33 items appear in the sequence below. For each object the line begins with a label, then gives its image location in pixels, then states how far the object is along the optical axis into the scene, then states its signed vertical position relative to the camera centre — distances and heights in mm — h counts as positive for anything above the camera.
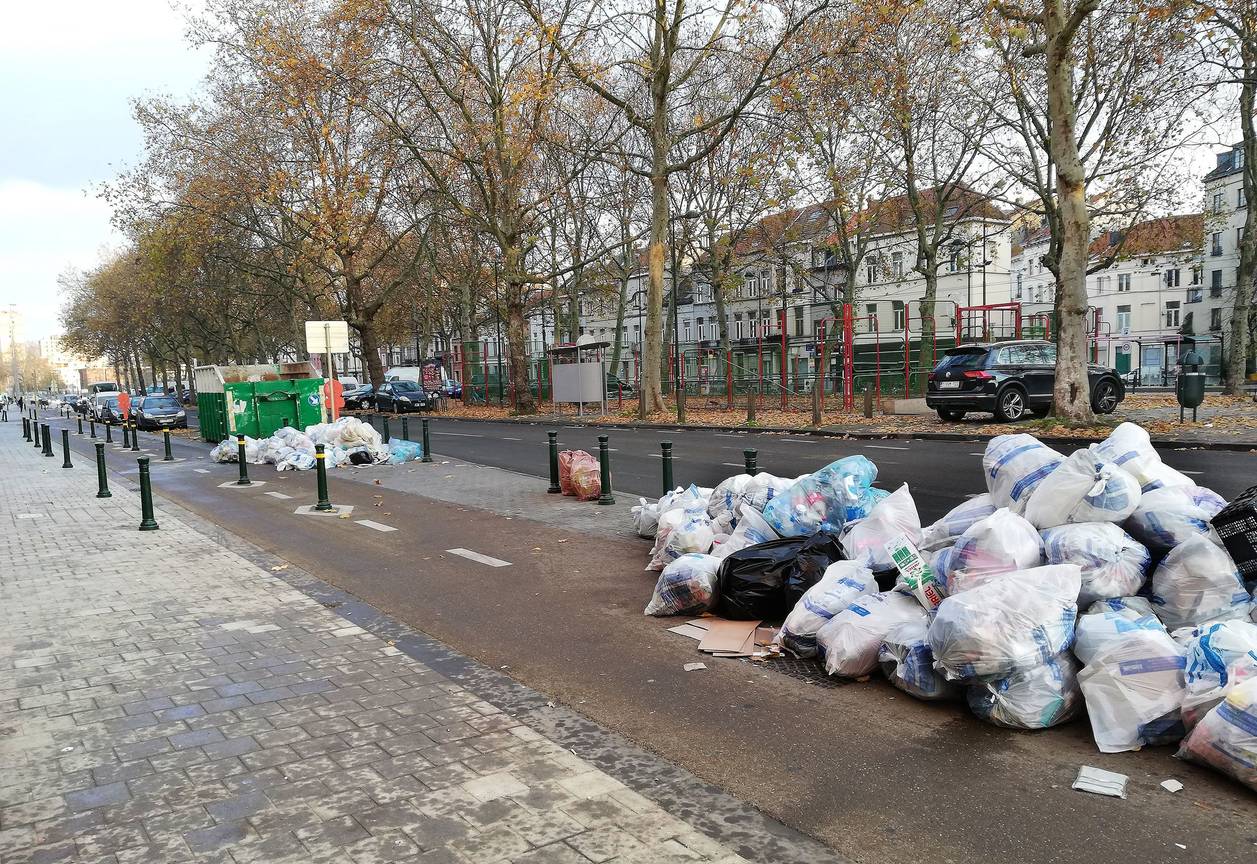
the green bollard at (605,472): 10530 -1317
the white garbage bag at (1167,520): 4453 -917
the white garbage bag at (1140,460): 5020 -679
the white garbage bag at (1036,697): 3902 -1568
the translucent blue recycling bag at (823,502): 6207 -1043
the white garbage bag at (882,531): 5316 -1099
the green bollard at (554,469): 11922 -1412
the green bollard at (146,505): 9875 -1397
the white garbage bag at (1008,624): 3938 -1255
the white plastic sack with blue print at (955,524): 5270 -1057
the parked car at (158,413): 34969 -1290
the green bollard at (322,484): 11074 -1394
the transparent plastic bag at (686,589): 5863 -1527
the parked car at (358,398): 46562 -1300
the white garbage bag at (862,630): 4617 -1478
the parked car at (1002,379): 19094 -685
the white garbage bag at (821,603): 4988 -1416
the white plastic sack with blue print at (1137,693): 3668 -1480
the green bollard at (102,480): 12703 -1430
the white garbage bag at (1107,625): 3885 -1264
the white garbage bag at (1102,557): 4289 -1060
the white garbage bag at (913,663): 4258 -1553
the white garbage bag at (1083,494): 4613 -797
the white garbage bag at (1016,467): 5156 -721
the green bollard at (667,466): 9867 -1180
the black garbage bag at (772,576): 5574 -1398
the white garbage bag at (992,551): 4441 -1040
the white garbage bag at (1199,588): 4094 -1172
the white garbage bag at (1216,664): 3490 -1308
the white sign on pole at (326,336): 18547 +822
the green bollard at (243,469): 14318 -1507
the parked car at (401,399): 41531 -1305
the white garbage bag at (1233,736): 3256 -1503
